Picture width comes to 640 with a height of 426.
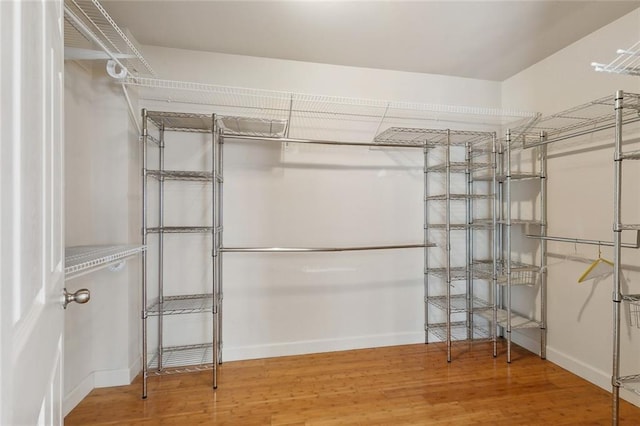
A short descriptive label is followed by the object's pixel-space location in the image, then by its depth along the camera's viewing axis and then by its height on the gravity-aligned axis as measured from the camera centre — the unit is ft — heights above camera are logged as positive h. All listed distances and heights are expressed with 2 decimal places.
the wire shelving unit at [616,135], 5.18 +1.77
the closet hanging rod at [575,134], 6.25 +1.76
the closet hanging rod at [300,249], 7.17 -0.94
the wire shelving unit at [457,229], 8.95 -0.56
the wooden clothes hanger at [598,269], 6.58 -1.24
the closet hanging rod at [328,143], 7.25 +1.72
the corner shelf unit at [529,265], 8.04 -1.50
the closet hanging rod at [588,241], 6.07 -0.67
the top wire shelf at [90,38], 4.48 +3.35
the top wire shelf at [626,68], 4.40 +2.17
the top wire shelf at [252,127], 6.79 +2.00
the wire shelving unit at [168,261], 6.68 -1.32
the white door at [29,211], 1.29 -0.01
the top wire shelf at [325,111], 7.75 +2.79
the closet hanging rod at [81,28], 4.02 +2.57
